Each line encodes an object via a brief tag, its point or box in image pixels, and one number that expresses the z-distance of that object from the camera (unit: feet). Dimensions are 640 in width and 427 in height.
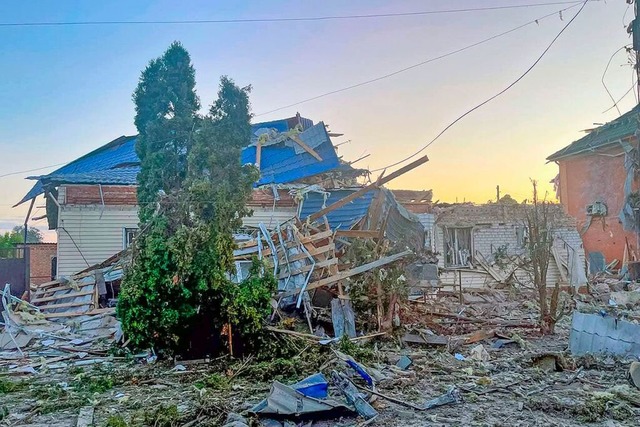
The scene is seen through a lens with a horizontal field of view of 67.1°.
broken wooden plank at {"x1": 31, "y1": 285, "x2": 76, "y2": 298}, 41.05
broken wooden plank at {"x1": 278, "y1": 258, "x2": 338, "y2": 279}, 32.14
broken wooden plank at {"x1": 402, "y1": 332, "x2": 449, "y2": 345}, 30.01
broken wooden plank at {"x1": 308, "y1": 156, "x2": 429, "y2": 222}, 30.04
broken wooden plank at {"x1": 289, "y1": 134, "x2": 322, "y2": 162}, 58.95
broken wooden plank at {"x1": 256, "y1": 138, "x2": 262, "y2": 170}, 60.29
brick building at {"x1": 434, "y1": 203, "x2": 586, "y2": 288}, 60.80
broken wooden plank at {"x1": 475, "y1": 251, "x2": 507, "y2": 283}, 60.49
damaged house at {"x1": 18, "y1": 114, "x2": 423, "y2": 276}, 46.14
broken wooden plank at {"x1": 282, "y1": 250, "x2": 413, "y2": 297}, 30.86
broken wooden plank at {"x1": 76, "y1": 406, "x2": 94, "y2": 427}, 16.86
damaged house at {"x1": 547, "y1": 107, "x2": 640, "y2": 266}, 67.46
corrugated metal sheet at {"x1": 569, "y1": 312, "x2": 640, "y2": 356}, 24.35
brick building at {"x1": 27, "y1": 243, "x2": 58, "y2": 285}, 66.85
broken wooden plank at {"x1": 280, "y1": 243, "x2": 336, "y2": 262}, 32.96
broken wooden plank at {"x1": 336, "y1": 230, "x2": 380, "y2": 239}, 34.09
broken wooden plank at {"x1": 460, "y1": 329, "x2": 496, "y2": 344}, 30.63
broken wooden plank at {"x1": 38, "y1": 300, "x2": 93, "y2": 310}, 38.60
